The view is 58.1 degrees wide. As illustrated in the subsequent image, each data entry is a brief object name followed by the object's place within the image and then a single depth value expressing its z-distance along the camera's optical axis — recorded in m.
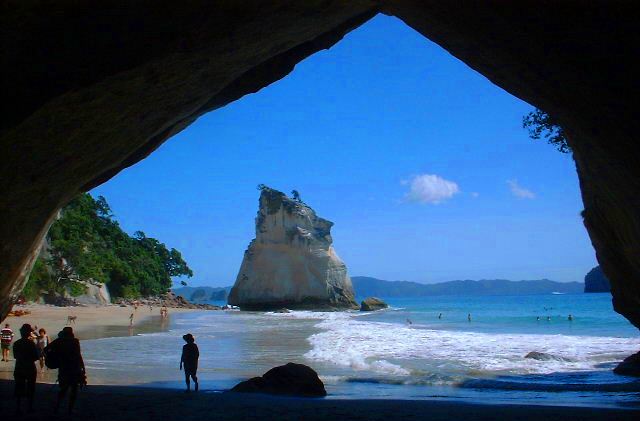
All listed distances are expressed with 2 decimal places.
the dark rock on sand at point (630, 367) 15.14
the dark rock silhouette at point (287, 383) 11.61
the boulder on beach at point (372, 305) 75.81
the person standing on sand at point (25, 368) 8.49
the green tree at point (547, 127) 12.81
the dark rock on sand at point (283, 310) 67.19
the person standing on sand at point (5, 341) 16.02
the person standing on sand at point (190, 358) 11.41
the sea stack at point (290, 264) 73.12
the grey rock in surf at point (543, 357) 18.58
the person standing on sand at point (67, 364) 8.45
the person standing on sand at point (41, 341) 14.27
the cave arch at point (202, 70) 6.18
